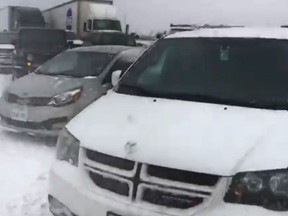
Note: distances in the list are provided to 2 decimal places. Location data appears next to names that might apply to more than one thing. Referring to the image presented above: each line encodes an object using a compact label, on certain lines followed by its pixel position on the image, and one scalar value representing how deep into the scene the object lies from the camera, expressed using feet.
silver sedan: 14.11
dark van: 30.21
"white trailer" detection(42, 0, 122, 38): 54.59
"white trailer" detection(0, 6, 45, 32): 64.56
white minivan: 5.69
